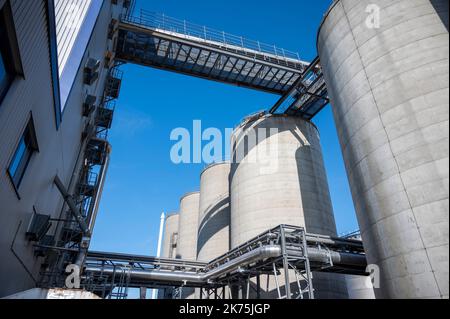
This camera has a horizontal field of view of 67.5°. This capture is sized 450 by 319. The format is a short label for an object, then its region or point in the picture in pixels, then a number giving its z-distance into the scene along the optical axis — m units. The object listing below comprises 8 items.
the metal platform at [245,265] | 15.08
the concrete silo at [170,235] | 46.25
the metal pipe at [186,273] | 16.55
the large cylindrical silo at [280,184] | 20.03
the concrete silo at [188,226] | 37.34
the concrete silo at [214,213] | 27.42
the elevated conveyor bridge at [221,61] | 23.47
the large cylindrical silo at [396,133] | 8.69
